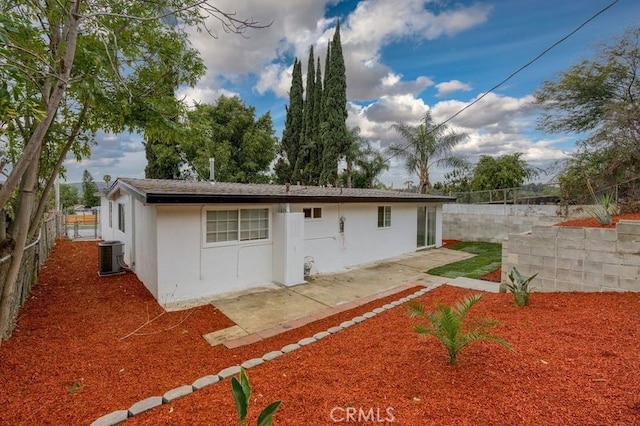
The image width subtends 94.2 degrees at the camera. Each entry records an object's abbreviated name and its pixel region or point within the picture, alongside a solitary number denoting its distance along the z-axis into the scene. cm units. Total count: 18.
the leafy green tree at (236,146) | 2084
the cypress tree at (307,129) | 2631
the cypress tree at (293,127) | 2797
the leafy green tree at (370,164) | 2183
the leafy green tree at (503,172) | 2544
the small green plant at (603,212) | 616
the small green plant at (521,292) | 523
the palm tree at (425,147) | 1836
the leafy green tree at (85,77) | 336
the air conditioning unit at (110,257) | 860
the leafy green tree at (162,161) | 2064
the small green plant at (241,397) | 213
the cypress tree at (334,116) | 2314
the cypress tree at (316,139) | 2552
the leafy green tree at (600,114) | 979
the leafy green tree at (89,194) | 4120
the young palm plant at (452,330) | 316
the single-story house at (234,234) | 647
